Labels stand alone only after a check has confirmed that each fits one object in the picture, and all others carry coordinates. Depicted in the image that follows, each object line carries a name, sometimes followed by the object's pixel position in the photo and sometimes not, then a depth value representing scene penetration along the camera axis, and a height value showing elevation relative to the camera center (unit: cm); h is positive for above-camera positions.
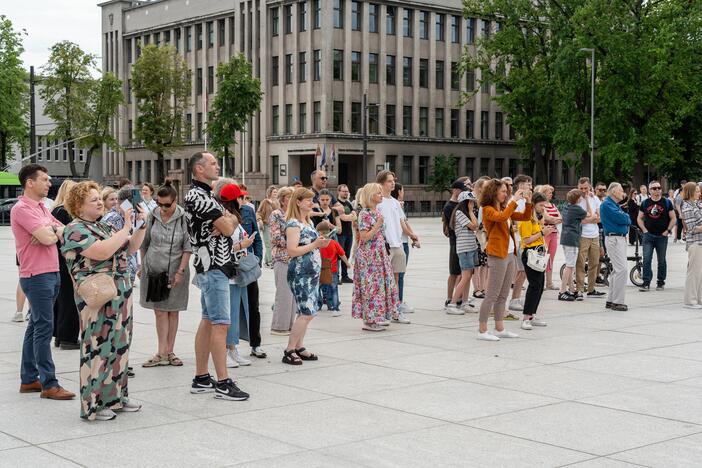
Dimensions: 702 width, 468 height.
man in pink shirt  817 -57
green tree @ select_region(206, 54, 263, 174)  4650 +452
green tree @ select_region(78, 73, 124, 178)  7519 +692
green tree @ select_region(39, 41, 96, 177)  7294 +823
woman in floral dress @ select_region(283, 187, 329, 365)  976 -64
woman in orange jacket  1127 -58
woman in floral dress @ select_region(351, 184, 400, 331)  1217 -90
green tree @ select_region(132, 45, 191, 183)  7275 +787
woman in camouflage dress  739 -84
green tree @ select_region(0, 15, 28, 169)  6812 +789
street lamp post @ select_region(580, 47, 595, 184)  5066 +477
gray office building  6856 +791
